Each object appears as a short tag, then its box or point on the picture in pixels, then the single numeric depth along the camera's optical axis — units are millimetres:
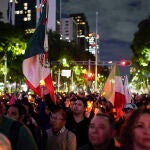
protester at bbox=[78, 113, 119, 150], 4684
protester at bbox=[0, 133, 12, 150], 3145
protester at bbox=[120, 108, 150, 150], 3520
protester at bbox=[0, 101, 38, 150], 4355
